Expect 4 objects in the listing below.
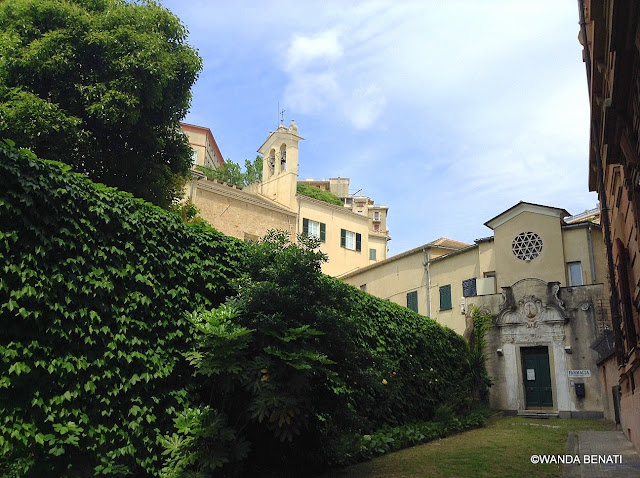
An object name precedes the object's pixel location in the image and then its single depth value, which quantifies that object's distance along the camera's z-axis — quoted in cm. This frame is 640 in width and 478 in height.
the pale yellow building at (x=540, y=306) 2122
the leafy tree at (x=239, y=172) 5346
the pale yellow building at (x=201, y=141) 5516
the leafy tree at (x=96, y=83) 1359
